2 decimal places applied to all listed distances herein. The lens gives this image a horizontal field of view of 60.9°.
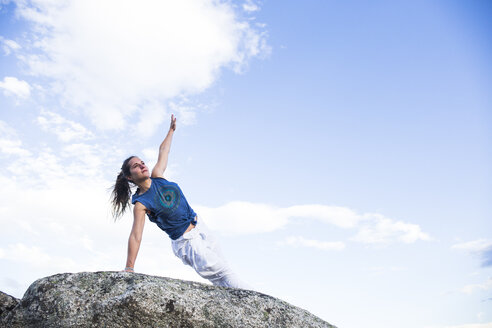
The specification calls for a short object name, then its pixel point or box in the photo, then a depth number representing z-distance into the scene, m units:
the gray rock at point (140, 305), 4.18
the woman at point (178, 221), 5.88
